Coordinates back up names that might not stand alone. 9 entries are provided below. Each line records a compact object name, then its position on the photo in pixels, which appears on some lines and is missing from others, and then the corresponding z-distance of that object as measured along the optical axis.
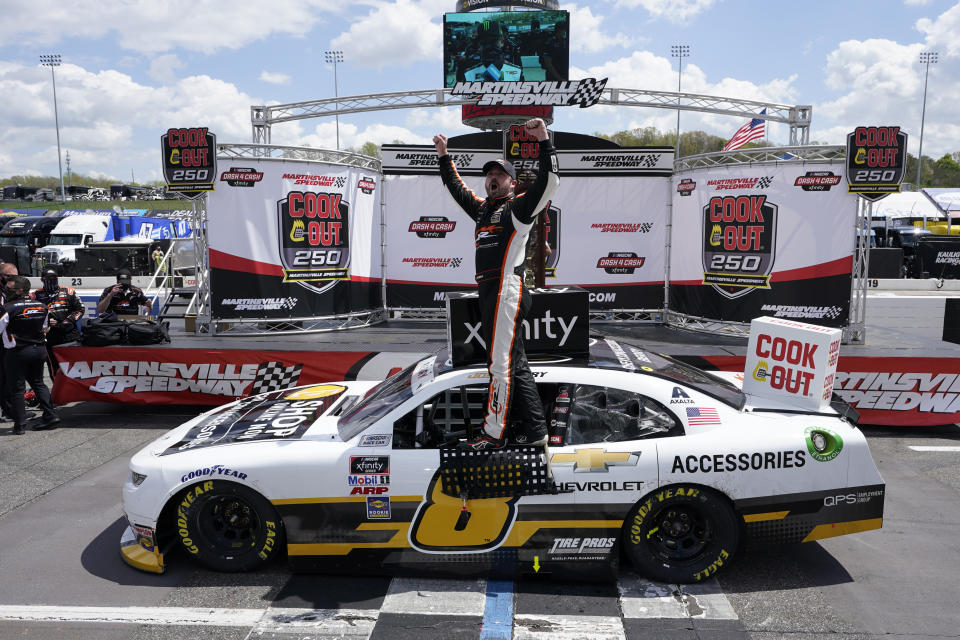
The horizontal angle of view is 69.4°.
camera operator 8.73
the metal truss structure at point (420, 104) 15.23
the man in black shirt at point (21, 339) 7.15
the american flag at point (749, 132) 16.52
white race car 3.87
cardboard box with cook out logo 4.23
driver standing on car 3.87
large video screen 18.22
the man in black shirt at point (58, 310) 7.96
